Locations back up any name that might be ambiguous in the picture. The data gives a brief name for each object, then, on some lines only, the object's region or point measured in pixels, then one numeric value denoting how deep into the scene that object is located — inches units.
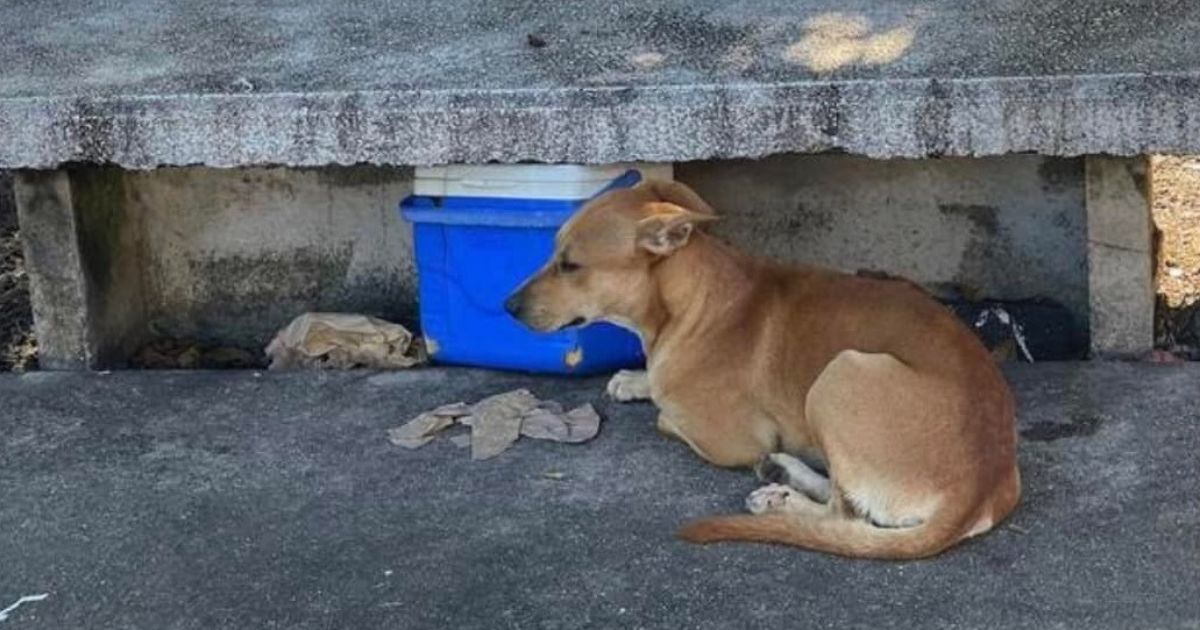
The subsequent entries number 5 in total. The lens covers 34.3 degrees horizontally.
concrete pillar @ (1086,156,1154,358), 221.9
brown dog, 179.0
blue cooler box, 226.4
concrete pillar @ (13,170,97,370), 237.8
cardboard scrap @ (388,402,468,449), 212.4
